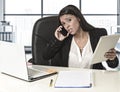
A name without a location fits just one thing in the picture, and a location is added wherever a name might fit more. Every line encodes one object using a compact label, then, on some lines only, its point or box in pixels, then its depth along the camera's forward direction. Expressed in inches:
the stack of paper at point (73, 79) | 73.4
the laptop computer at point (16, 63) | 74.6
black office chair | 109.2
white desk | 72.0
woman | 100.5
